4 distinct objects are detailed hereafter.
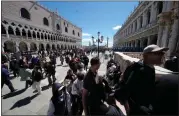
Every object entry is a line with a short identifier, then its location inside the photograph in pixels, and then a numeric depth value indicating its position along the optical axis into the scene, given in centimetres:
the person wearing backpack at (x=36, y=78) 461
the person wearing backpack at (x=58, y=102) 211
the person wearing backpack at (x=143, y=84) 120
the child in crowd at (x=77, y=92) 279
